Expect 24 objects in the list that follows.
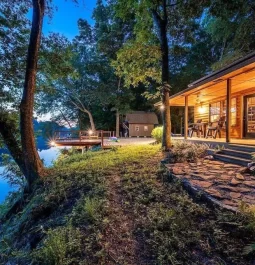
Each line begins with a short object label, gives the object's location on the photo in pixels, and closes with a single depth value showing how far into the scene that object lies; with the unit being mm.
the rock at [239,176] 4607
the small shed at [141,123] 29297
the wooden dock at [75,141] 14914
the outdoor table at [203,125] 13060
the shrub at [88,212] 3398
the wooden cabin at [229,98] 6768
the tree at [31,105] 6422
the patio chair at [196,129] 13148
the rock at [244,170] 5065
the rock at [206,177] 4688
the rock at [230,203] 3320
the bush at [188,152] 6599
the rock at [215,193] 3621
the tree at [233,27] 8500
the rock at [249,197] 3507
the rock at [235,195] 3616
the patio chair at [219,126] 11031
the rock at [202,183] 4166
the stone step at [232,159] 5664
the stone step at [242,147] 6070
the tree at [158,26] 8531
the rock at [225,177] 4650
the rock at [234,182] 4275
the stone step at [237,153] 5888
